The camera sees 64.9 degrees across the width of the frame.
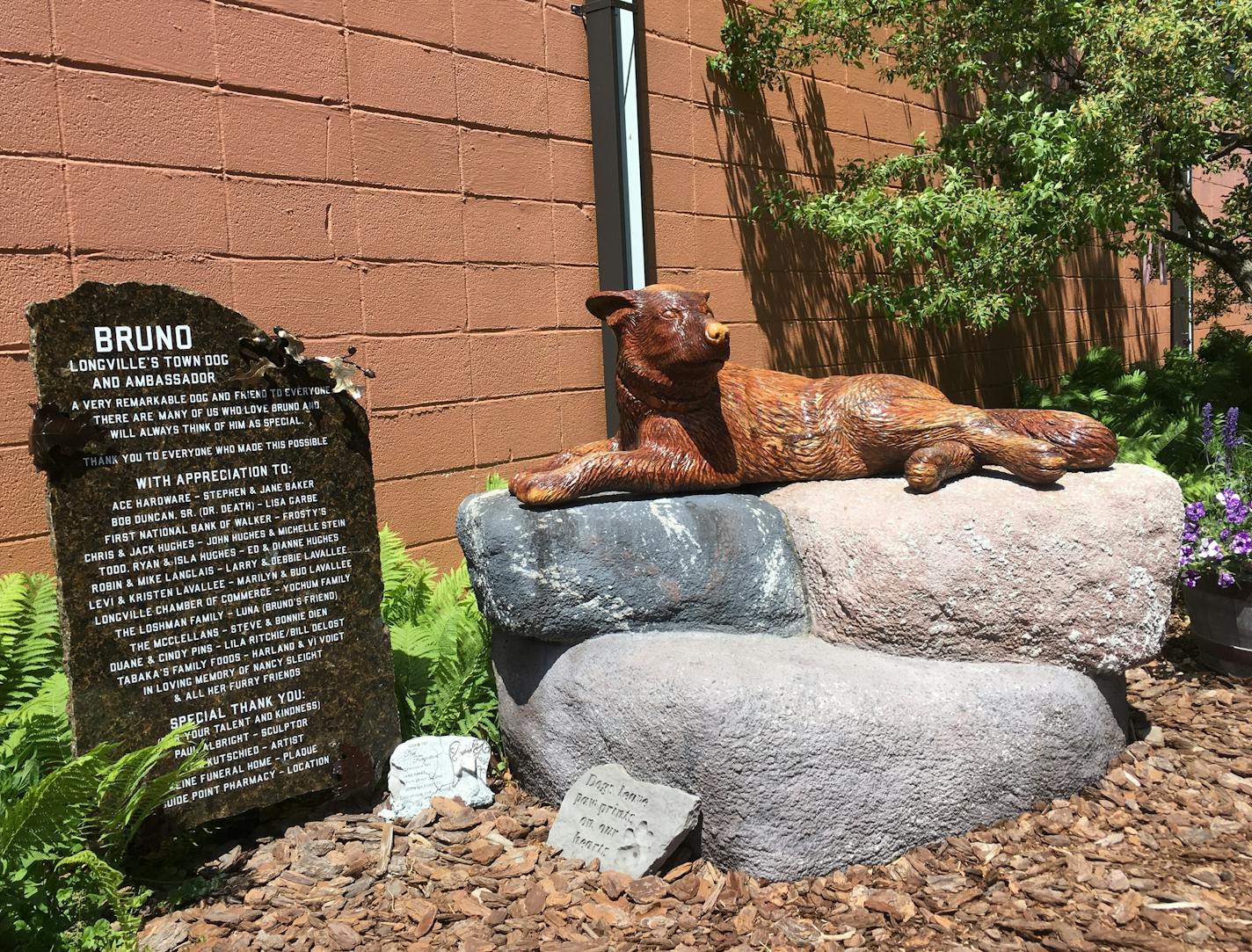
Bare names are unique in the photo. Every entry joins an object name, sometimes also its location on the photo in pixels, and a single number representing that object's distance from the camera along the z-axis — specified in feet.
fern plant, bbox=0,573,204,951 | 8.46
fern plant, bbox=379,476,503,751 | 12.77
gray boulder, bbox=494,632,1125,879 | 9.90
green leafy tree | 16.46
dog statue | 11.56
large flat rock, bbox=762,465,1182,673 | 10.90
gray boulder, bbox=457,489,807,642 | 11.21
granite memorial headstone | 9.95
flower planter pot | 14.23
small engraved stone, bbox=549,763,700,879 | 9.92
